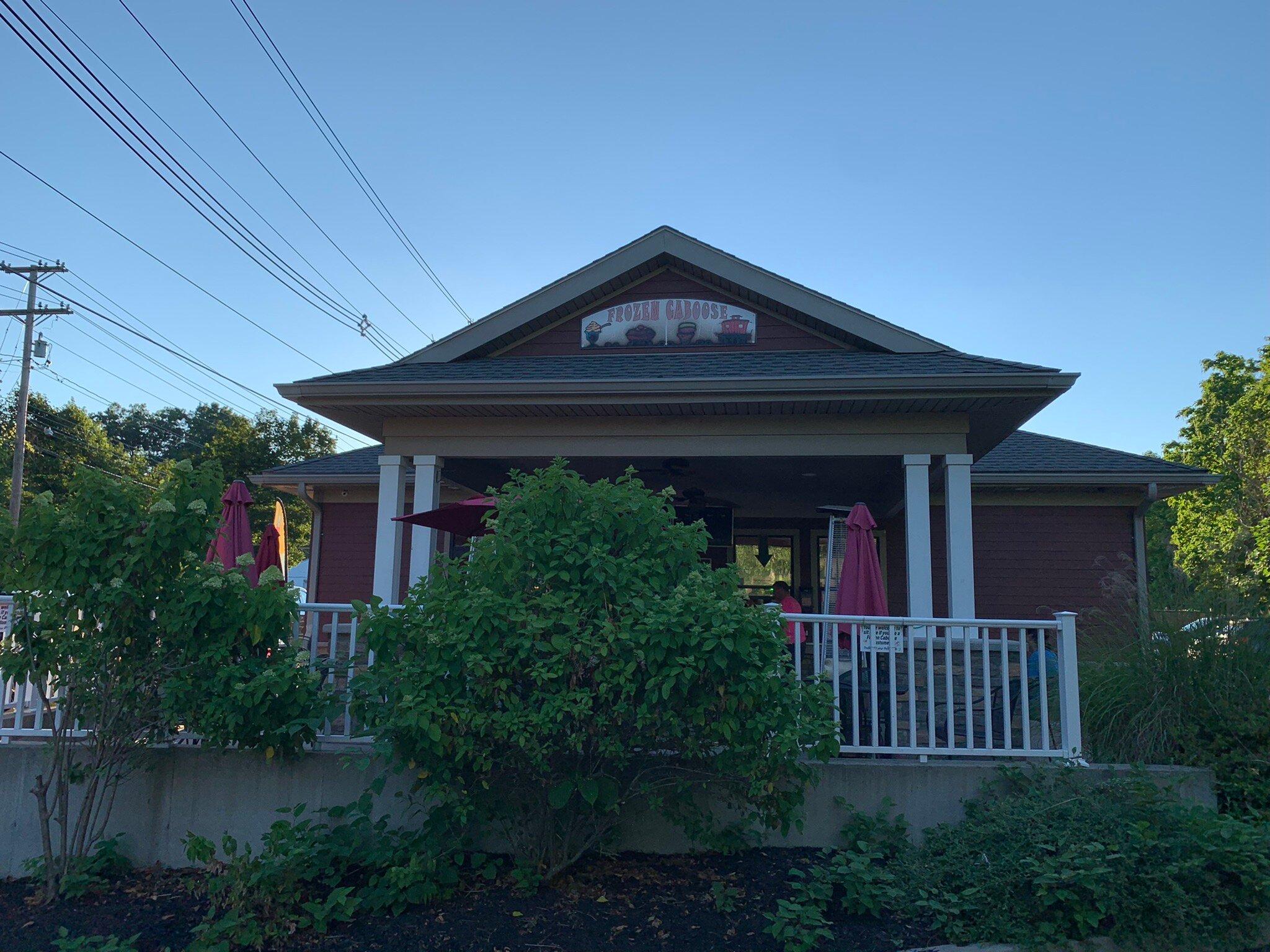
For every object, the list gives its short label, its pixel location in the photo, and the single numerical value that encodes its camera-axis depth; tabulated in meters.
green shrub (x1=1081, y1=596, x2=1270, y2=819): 5.22
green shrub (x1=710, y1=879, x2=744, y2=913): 4.31
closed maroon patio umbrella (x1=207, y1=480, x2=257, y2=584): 6.83
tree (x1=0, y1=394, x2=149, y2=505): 31.12
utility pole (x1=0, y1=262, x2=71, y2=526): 21.92
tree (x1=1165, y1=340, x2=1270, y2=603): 25.06
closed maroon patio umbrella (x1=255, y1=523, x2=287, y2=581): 7.77
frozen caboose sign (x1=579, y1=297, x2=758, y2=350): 9.05
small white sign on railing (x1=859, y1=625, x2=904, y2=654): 5.53
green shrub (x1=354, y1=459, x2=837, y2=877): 4.14
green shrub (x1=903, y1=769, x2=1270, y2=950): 3.99
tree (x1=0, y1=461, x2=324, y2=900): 4.63
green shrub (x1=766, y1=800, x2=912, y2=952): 4.08
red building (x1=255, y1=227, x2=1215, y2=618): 7.54
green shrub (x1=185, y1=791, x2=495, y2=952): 4.10
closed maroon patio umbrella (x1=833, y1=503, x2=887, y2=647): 6.40
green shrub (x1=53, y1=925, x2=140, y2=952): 3.88
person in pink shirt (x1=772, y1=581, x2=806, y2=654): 5.53
